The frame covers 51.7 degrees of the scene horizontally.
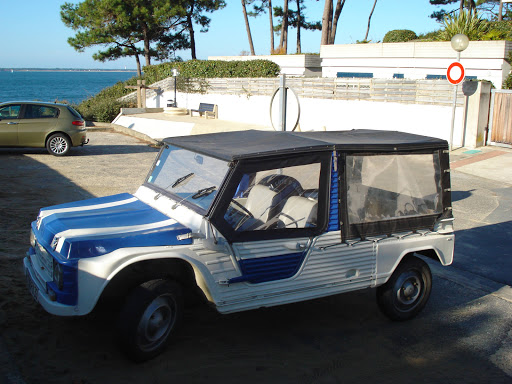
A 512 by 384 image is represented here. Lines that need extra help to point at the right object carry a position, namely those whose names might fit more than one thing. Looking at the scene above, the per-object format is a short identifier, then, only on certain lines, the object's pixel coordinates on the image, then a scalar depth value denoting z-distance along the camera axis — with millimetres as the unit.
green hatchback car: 14484
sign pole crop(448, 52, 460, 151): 16047
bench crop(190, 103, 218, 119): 27656
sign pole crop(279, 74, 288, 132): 7938
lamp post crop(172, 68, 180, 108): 29938
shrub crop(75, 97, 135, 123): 27969
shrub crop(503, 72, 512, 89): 18469
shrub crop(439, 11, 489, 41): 22203
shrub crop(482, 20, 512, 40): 21828
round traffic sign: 15094
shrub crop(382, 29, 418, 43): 31391
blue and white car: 4031
